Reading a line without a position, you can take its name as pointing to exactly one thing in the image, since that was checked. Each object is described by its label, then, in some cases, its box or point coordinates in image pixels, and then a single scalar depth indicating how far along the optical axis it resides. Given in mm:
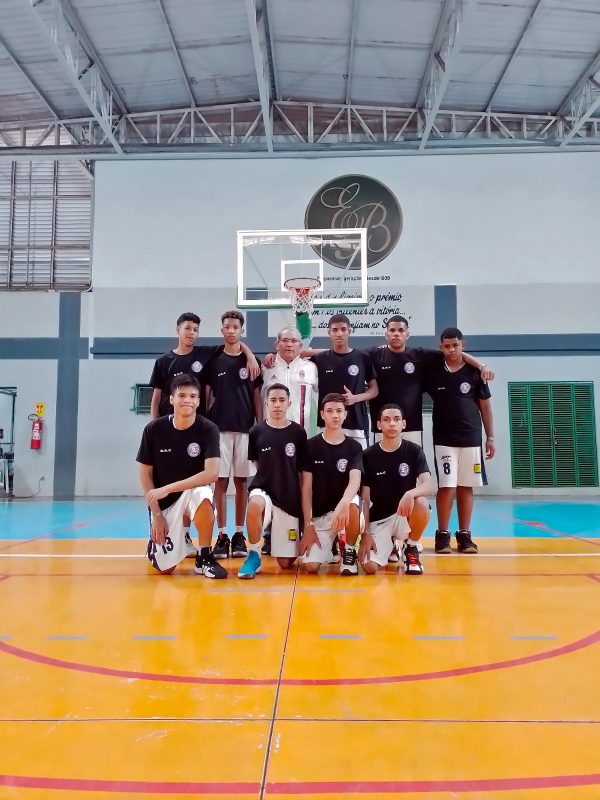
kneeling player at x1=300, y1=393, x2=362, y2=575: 3911
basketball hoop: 8711
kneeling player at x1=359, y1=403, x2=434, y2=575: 3904
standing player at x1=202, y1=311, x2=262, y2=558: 4605
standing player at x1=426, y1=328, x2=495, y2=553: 4641
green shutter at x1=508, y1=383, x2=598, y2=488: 12156
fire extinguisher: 12406
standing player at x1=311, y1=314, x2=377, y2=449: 4656
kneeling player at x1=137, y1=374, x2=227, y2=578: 3730
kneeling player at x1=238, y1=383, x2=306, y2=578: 3947
